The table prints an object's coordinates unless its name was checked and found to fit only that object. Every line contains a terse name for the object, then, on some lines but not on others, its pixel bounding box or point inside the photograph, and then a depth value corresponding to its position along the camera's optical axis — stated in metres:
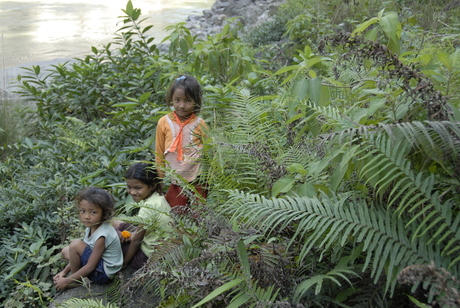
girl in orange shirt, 4.05
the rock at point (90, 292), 3.27
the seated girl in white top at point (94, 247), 3.49
